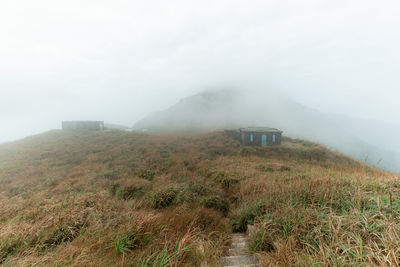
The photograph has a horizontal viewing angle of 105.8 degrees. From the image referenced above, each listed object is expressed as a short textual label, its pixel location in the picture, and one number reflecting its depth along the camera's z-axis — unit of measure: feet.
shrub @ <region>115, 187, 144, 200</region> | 23.49
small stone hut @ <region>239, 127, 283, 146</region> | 82.33
